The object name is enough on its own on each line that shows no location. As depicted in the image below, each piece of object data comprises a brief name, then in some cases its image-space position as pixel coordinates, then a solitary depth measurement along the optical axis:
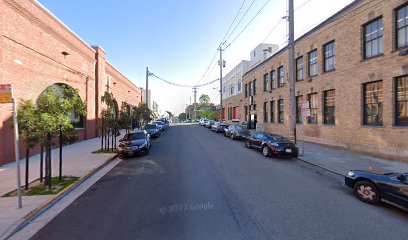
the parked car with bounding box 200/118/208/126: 43.76
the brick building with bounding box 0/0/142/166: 9.81
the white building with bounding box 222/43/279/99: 37.22
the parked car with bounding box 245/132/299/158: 11.03
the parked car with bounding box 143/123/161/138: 21.30
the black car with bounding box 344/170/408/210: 4.76
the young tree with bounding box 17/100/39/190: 6.00
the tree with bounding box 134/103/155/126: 25.08
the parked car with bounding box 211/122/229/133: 27.02
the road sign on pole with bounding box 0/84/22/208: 4.77
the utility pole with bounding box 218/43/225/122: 35.19
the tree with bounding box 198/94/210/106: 120.81
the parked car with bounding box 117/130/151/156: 11.38
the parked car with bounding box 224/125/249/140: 19.22
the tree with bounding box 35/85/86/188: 6.16
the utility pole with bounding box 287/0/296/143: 11.92
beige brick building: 10.31
